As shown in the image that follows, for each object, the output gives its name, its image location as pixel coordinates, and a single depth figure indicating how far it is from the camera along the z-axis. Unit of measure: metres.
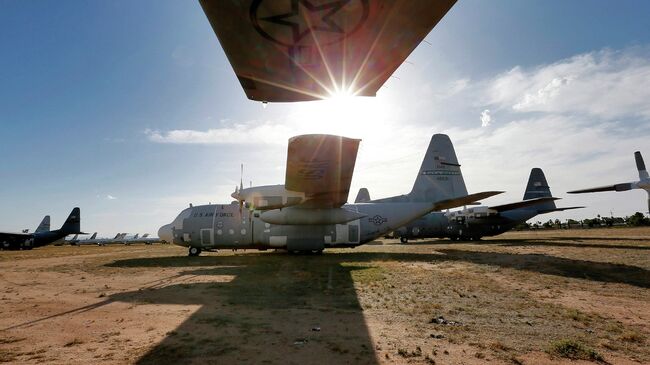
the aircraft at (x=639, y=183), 24.72
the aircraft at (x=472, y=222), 37.16
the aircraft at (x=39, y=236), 50.28
